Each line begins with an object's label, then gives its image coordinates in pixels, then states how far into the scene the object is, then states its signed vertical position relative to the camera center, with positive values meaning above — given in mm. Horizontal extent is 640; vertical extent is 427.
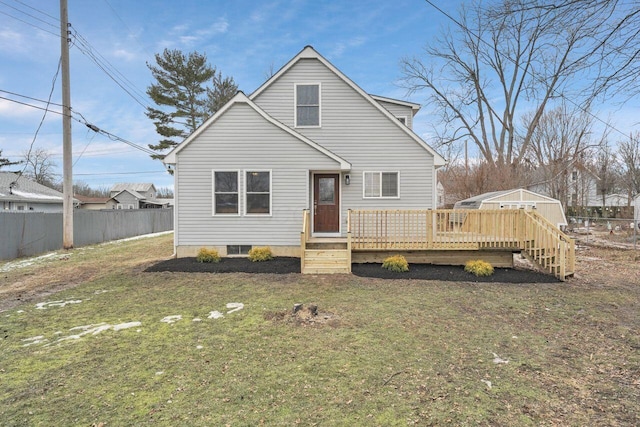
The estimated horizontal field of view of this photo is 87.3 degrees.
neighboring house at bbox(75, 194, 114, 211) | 43531 +1481
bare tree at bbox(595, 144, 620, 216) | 32994 +4455
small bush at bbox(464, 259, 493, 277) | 8273 -1387
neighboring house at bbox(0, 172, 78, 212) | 20880 +1245
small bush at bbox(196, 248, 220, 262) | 9461 -1201
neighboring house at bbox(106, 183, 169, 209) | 48531 +2465
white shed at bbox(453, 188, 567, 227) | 18312 +528
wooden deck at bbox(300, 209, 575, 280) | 8438 -756
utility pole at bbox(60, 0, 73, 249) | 13156 +3739
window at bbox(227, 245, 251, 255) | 10188 -1112
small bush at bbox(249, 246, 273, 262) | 9547 -1174
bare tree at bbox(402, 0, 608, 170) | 27750 +10722
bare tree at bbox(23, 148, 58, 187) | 42094 +6059
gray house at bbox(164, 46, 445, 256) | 10008 +1298
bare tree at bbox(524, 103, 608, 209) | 28188 +5700
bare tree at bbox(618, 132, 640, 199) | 30375 +4817
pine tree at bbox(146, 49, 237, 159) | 25859 +9668
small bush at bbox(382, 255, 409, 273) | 8523 -1309
